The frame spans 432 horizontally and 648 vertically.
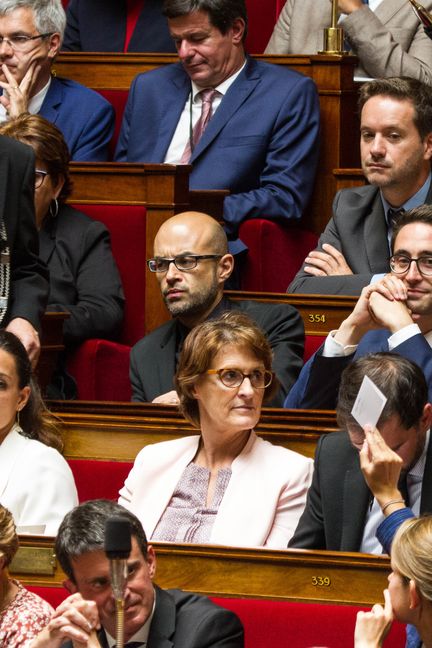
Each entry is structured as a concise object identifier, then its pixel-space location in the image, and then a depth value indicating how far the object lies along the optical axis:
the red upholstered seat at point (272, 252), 13.19
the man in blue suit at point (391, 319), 12.16
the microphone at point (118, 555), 10.24
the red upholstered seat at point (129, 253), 13.13
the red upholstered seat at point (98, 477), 12.31
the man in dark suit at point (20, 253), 12.25
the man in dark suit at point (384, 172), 12.93
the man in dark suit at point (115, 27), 13.89
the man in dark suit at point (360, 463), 11.83
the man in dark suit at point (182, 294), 12.69
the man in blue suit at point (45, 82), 13.42
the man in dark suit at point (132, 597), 11.54
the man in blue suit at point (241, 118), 13.30
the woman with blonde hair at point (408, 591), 11.27
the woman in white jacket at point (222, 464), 12.04
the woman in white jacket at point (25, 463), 12.07
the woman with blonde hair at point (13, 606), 11.61
